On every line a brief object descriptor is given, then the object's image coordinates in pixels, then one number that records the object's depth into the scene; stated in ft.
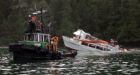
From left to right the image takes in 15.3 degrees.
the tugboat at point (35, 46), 204.85
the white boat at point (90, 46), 314.55
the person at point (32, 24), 217.36
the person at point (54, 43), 223.34
